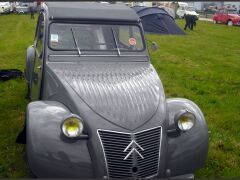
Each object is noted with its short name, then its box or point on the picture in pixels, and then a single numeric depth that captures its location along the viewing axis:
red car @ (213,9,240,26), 32.72
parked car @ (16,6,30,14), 39.03
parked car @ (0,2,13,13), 36.72
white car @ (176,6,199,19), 40.59
